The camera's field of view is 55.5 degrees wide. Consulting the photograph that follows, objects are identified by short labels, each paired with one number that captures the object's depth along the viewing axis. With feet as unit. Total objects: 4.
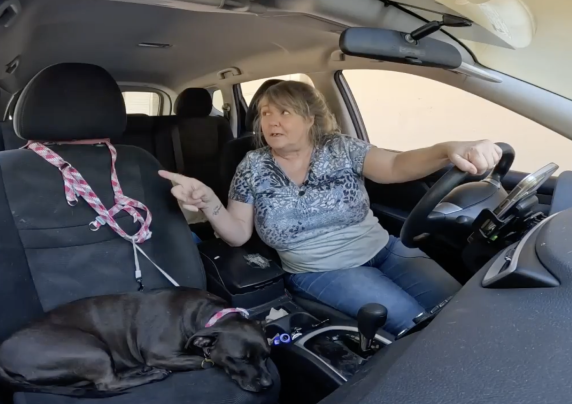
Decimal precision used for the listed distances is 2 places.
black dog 5.34
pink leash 6.27
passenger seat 5.66
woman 6.77
